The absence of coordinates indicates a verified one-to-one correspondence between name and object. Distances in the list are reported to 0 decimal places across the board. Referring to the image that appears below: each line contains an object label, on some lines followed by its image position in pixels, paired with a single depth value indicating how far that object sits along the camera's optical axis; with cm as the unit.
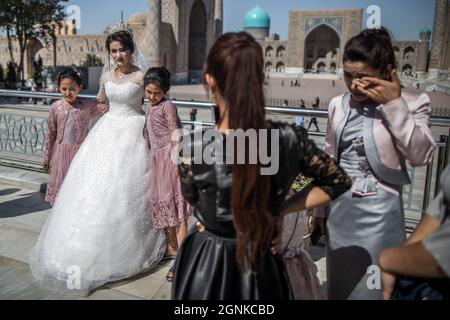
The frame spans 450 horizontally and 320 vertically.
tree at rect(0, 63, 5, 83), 2359
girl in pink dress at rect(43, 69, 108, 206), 342
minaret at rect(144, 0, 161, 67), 2905
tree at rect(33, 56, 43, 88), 2201
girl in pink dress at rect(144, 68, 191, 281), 284
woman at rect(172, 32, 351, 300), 128
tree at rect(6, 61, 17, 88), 2123
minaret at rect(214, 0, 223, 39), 4053
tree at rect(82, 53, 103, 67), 3441
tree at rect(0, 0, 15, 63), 1984
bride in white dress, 263
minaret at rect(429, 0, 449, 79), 3975
